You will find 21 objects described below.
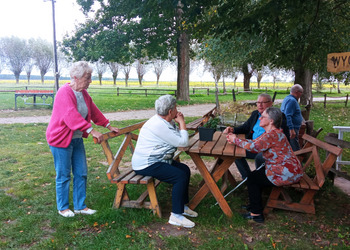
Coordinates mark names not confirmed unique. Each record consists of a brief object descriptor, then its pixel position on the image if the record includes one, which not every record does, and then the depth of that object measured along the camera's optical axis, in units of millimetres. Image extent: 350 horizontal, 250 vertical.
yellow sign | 3504
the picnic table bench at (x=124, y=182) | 3584
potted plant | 3759
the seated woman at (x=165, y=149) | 3455
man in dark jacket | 4408
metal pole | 19500
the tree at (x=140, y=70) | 76375
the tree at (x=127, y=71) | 80125
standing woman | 3422
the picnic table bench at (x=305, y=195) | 3763
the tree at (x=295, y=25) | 4828
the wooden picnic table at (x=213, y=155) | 3428
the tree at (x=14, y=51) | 75875
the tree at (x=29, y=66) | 78875
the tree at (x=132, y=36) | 18250
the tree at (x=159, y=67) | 79562
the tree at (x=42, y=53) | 76750
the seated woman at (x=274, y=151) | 3449
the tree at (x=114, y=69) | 72256
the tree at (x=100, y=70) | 80112
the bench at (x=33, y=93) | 15969
